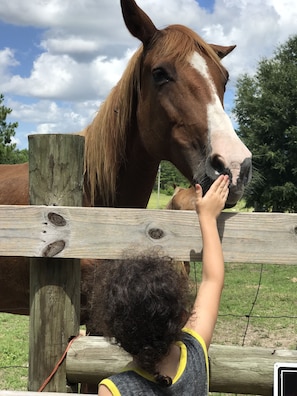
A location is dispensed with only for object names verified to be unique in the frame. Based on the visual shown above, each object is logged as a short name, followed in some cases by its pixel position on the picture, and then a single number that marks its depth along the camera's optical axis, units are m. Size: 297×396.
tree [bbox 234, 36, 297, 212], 21.27
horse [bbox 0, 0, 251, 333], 2.63
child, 1.46
